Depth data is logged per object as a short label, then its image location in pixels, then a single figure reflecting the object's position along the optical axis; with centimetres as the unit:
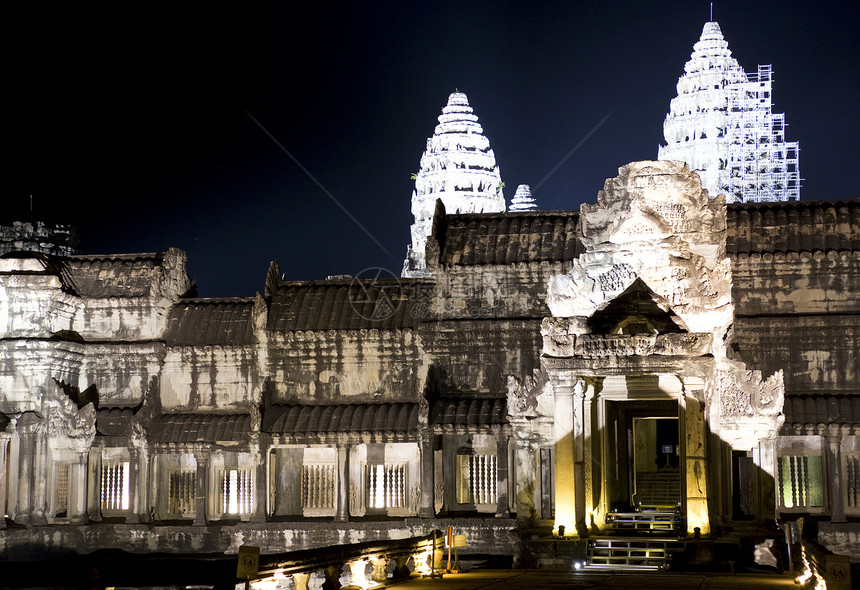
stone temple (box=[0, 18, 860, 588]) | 3048
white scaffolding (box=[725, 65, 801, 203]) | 8688
